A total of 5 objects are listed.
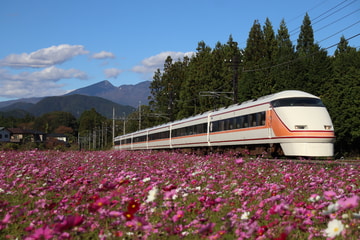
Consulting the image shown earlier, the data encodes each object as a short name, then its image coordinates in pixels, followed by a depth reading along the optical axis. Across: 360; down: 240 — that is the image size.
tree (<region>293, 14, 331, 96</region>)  52.38
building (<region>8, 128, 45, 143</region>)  149.55
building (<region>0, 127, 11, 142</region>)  147.50
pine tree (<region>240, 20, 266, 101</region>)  57.09
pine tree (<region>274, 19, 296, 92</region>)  53.50
